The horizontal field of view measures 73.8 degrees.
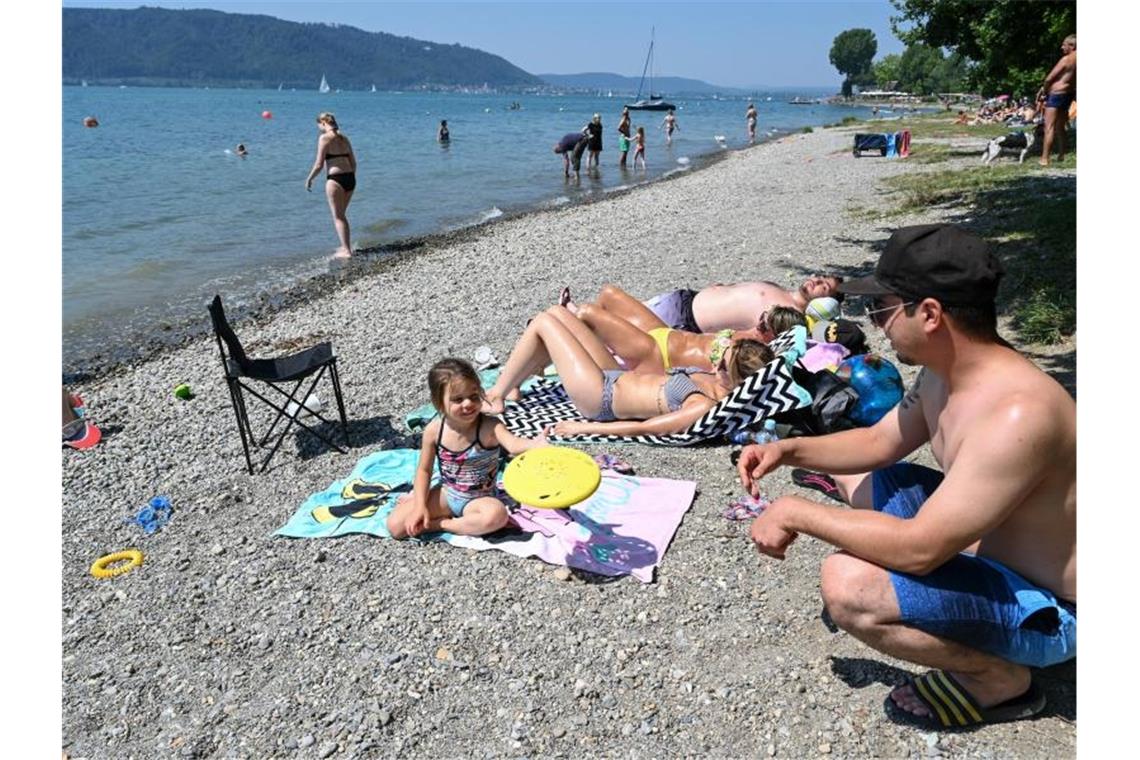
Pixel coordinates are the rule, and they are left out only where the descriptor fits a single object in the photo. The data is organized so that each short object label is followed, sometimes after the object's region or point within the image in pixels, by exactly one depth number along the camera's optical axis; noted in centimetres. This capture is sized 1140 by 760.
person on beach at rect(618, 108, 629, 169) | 2759
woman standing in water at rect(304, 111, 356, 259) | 1210
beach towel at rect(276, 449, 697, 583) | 390
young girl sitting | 399
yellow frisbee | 340
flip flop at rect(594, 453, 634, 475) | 480
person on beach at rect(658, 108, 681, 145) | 3872
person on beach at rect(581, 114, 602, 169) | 2431
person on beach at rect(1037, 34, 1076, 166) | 994
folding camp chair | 496
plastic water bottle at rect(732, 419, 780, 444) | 488
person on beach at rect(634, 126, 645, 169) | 2780
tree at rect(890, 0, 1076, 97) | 765
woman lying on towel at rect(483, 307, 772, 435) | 504
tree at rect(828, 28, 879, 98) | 14600
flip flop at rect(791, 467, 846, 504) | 439
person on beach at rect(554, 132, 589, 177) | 2464
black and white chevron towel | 473
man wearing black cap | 221
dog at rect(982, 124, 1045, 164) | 1636
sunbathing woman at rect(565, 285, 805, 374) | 570
